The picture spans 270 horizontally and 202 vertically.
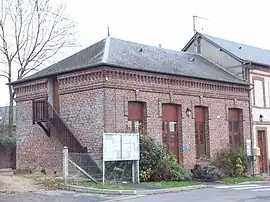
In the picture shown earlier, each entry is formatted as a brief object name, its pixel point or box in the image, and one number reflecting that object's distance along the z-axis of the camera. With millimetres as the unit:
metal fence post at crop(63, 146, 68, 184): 21703
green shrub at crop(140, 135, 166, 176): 24016
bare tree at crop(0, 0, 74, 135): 39719
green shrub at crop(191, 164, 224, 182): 26319
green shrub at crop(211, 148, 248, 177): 28984
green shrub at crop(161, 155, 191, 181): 24688
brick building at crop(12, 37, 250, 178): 24781
